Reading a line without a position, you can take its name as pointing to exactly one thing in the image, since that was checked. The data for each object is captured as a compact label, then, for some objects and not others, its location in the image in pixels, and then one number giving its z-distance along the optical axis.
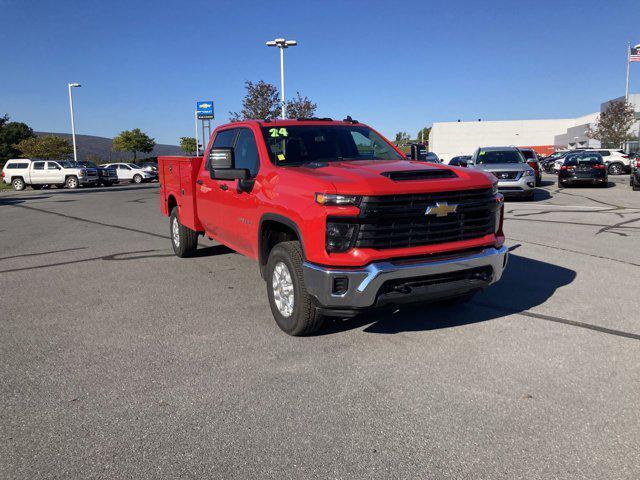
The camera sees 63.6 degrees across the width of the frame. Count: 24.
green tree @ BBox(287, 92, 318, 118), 36.78
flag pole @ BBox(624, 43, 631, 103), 55.62
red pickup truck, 3.94
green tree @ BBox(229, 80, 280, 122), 36.31
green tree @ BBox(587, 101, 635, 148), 55.16
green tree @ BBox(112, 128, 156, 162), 65.50
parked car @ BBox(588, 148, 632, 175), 35.31
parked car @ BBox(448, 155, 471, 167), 19.66
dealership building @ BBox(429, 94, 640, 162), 94.56
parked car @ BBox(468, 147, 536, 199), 15.84
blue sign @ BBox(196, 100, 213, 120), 51.22
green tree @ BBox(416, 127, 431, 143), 152.12
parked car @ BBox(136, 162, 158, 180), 38.91
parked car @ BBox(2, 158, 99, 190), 31.66
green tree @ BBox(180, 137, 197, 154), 78.38
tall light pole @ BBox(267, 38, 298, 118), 30.02
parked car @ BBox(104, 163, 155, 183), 38.69
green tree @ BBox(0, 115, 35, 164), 60.34
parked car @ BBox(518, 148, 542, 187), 19.67
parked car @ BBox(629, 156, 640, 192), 19.64
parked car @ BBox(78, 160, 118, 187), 34.66
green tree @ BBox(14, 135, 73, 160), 50.44
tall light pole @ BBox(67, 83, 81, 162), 44.78
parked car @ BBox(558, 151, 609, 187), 20.59
